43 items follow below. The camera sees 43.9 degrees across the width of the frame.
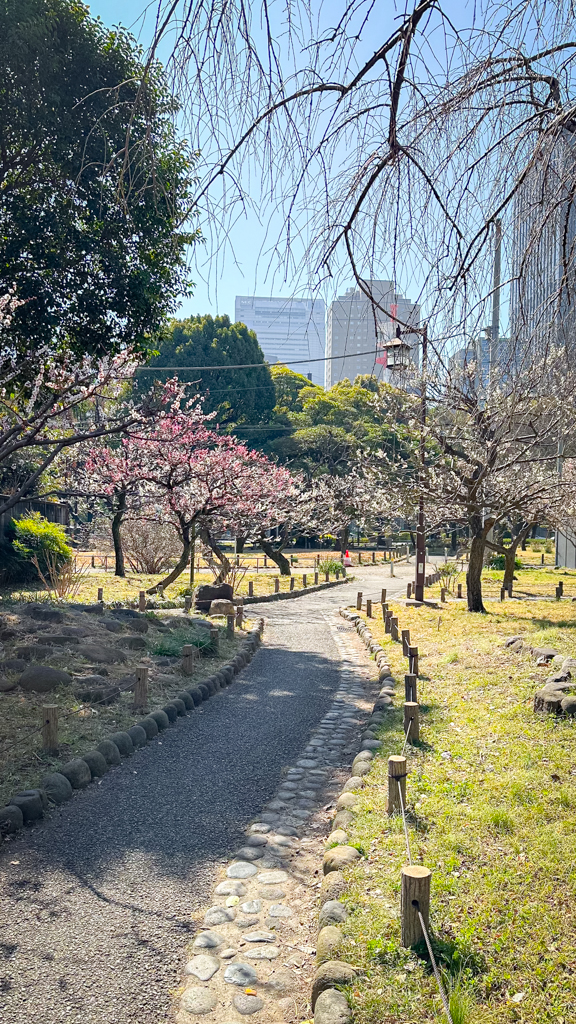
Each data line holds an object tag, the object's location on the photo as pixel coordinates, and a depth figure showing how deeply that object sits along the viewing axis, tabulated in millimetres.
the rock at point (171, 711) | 6504
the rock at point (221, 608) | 12672
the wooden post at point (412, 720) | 5113
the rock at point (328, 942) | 2836
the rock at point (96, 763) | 4965
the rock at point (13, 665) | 6531
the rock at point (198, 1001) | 2680
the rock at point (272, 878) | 3730
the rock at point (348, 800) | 4375
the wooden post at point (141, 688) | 6188
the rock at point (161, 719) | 6207
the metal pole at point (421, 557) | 16266
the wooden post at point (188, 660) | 7864
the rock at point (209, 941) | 3100
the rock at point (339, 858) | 3568
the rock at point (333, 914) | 3086
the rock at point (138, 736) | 5684
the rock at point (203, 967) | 2898
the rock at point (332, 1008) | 2434
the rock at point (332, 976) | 2639
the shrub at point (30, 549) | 12875
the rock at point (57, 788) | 4442
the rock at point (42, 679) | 6215
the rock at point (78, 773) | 4711
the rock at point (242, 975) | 2863
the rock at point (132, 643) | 8453
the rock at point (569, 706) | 5395
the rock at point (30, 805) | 4152
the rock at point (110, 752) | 5211
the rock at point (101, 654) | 7383
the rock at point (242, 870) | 3777
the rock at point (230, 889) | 3575
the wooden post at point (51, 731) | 4832
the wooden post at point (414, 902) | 2676
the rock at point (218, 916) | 3309
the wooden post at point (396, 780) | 3896
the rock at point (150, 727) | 5930
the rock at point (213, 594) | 14078
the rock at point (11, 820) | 3979
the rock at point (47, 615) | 8523
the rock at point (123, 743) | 5430
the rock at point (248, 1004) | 2707
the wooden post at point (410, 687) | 5836
